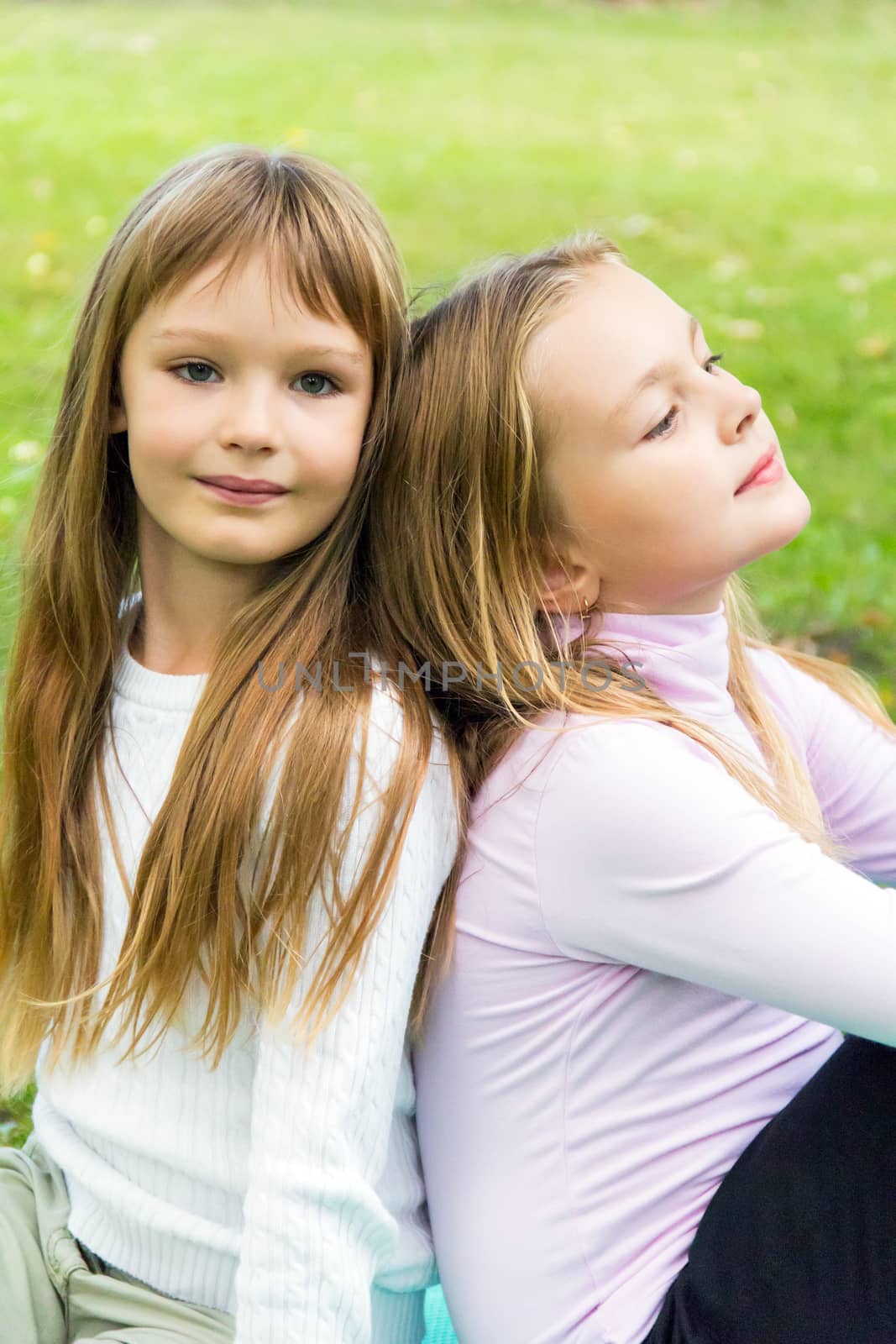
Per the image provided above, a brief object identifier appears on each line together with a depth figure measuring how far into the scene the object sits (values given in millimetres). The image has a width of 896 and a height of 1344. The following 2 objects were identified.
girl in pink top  2659
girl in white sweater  2681
